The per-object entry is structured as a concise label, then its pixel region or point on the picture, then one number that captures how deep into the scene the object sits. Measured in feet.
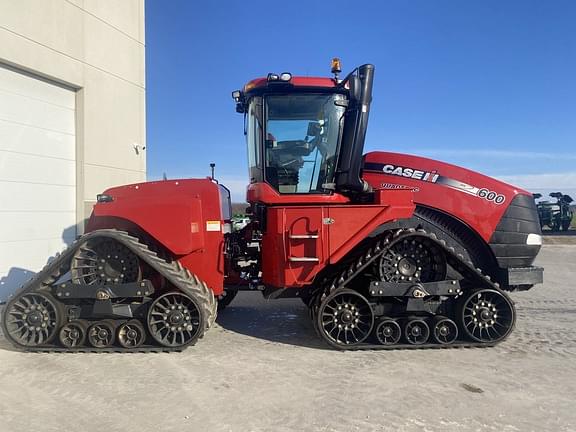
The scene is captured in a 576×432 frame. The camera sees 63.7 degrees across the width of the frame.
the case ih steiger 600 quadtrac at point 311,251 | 16.87
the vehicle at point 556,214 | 81.66
